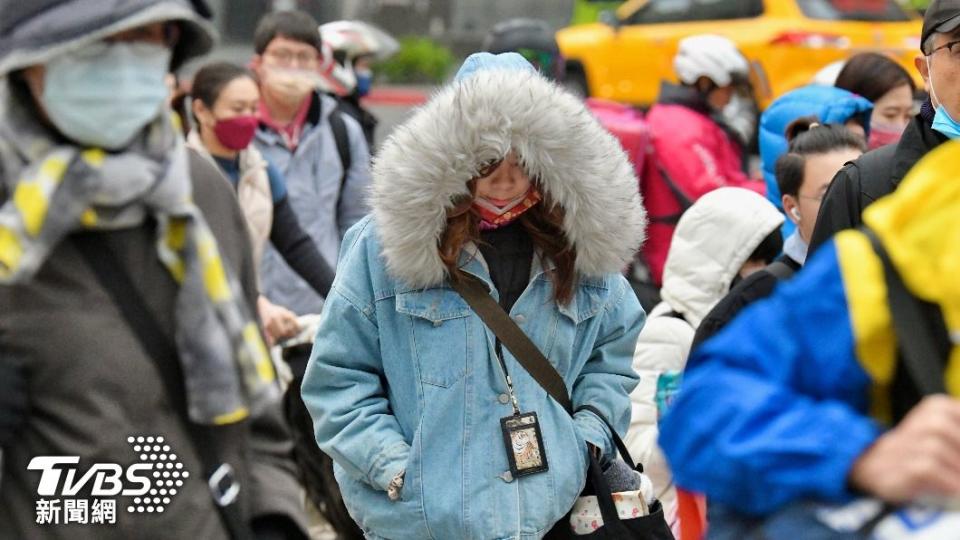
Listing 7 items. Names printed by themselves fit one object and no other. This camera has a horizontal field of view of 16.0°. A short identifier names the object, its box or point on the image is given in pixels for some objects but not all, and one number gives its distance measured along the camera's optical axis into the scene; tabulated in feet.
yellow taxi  103.22
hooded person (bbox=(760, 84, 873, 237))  45.54
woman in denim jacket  28.38
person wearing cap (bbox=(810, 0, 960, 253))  28.85
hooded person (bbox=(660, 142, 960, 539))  15.19
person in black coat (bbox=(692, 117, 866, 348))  36.42
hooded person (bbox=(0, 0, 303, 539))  20.41
